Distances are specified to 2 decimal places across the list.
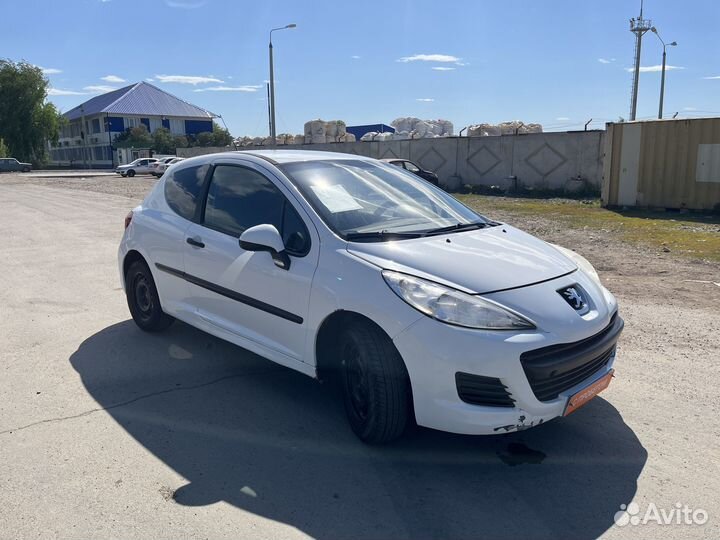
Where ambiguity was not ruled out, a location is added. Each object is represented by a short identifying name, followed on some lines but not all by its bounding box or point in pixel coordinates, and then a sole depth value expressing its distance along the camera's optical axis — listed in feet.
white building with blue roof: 266.36
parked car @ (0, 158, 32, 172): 181.88
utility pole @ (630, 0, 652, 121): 114.73
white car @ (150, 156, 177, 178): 144.11
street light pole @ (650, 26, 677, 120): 118.32
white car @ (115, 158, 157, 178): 148.46
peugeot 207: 10.11
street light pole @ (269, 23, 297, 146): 100.94
